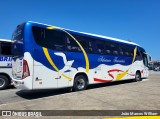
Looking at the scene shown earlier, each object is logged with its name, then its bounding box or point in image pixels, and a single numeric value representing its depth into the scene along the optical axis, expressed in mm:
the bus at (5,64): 7121
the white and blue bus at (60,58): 5293
